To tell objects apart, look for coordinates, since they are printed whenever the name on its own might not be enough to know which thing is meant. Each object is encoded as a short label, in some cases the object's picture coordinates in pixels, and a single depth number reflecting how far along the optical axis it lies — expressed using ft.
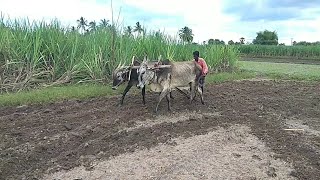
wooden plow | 16.92
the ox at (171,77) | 16.87
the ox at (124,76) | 18.30
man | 19.19
